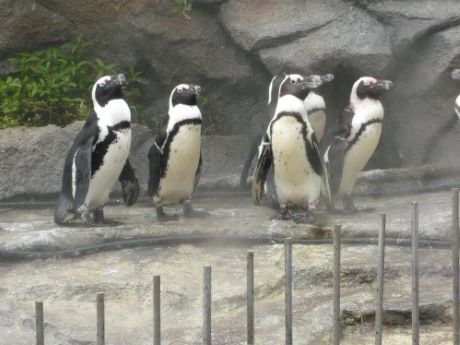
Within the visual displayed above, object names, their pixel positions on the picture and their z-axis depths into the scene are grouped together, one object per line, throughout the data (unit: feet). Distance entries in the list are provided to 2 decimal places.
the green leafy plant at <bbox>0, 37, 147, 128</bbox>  41.60
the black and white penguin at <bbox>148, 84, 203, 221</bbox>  35.29
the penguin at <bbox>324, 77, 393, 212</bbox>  36.27
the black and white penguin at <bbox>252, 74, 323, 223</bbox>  34.04
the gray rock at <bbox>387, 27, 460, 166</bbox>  42.04
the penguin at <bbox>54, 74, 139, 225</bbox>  34.12
